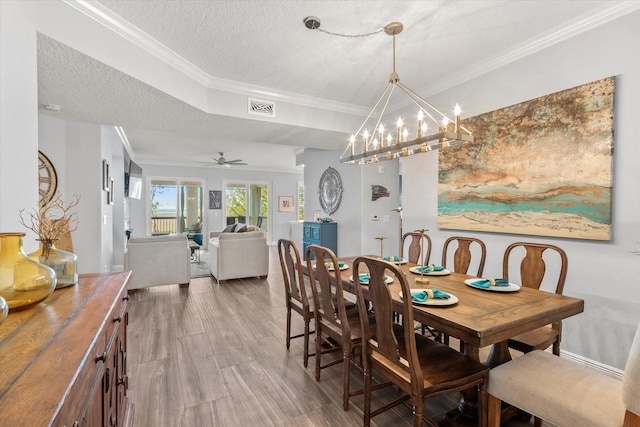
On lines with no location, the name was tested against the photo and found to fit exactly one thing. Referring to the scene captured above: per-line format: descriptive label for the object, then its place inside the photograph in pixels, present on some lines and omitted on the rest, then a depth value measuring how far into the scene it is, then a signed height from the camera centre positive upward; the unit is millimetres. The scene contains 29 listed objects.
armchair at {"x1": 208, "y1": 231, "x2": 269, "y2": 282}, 5160 -825
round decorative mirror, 6293 +394
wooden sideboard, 640 -396
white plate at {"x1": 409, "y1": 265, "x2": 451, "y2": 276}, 2510 -517
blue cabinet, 6266 -529
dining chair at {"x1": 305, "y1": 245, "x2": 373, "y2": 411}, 1988 -824
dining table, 1458 -540
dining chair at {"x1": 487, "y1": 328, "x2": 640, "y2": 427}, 1126 -792
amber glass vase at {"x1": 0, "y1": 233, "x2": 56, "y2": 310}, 1112 -259
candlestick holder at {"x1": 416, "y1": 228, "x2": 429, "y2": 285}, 2207 -514
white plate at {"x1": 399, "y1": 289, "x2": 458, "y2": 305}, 1722 -521
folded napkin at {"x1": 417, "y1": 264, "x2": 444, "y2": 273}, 2564 -500
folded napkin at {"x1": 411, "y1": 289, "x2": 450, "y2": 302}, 1774 -505
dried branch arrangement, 1410 -93
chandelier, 2051 +489
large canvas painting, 2389 +377
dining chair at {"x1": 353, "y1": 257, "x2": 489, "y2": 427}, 1452 -822
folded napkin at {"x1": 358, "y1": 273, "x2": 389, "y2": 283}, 2161 -494
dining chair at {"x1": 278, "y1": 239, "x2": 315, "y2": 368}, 2483 -719
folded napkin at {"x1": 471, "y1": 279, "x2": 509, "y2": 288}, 2084 -504
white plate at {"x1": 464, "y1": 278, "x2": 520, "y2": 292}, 2006 -517
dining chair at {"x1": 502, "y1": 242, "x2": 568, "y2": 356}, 1957 -532
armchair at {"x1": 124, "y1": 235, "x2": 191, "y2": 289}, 4538 -801
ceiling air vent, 3729 +1237
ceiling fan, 7647 +1191
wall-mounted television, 6814 +635
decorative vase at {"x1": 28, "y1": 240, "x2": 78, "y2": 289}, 1398 -251
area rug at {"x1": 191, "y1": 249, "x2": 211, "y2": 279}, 5965 -1292
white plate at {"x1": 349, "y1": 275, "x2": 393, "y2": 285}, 2125 -500
